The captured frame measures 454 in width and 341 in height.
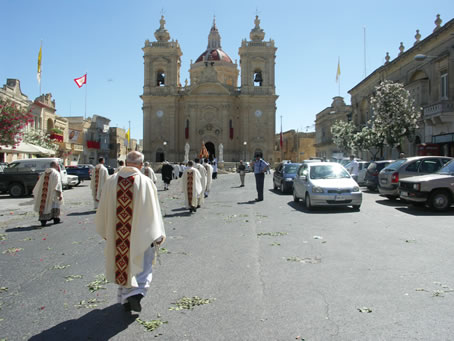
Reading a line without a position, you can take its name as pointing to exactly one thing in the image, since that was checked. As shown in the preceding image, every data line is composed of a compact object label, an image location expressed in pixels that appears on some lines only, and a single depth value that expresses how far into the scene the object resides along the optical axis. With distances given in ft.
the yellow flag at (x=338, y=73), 171.94
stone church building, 203.92
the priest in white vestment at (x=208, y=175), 62.54
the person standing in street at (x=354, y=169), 74.80
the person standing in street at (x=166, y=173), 80.43
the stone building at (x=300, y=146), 264.52
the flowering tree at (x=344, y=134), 131.75
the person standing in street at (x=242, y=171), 86.48
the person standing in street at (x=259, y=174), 54.85
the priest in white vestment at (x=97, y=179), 45.75
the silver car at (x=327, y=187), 41.55
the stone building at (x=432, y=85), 85.51
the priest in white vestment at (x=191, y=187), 42.86
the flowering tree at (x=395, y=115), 90.38
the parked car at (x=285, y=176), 66.69
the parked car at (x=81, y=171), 101.13
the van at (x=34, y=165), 70.64
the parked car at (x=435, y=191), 39.93
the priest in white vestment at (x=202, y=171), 52.22
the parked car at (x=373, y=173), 63.30
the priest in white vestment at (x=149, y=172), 51.21
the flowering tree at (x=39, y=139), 110.26
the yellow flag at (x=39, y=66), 125.39
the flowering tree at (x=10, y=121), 72.74
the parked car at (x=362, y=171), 71.97
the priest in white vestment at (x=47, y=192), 33.68
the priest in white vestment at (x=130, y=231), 14.17
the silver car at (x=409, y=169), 48.02
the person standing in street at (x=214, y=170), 119.24
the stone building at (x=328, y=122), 187.53
